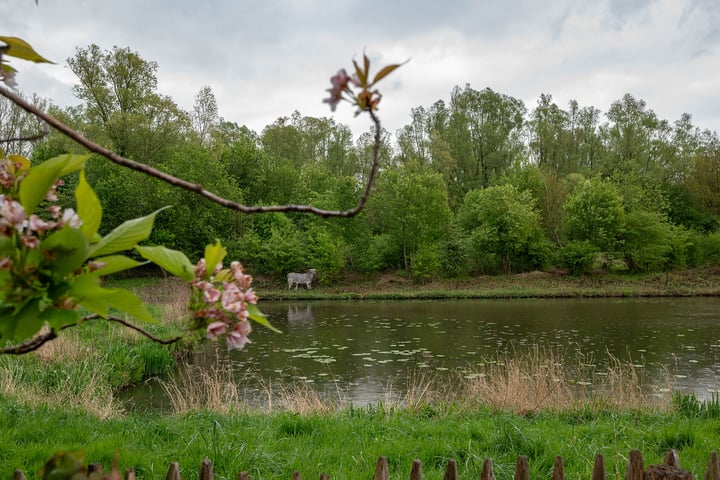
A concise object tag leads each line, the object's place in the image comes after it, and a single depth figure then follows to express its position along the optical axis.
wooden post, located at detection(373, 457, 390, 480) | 2.43
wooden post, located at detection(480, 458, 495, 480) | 2.42
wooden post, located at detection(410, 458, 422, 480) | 2.42
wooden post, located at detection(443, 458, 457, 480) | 2.45
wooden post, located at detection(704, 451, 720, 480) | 2.55
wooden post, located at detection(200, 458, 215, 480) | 2.36
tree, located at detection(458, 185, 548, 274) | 33.06
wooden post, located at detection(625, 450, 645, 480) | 2.46
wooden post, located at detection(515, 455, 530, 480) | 2.53
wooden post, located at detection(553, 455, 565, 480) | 2.56
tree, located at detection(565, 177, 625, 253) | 31.97
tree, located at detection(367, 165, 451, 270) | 33.16
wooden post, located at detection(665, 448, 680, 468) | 2.45
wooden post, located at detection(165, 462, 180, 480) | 2.33
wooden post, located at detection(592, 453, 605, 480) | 2.55
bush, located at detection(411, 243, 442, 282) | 32.41
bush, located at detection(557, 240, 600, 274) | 31.73
